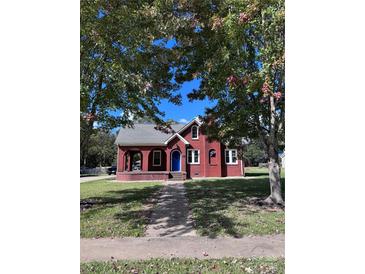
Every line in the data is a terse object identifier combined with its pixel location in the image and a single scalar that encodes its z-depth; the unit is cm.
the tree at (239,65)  541
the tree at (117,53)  462
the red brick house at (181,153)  2255
